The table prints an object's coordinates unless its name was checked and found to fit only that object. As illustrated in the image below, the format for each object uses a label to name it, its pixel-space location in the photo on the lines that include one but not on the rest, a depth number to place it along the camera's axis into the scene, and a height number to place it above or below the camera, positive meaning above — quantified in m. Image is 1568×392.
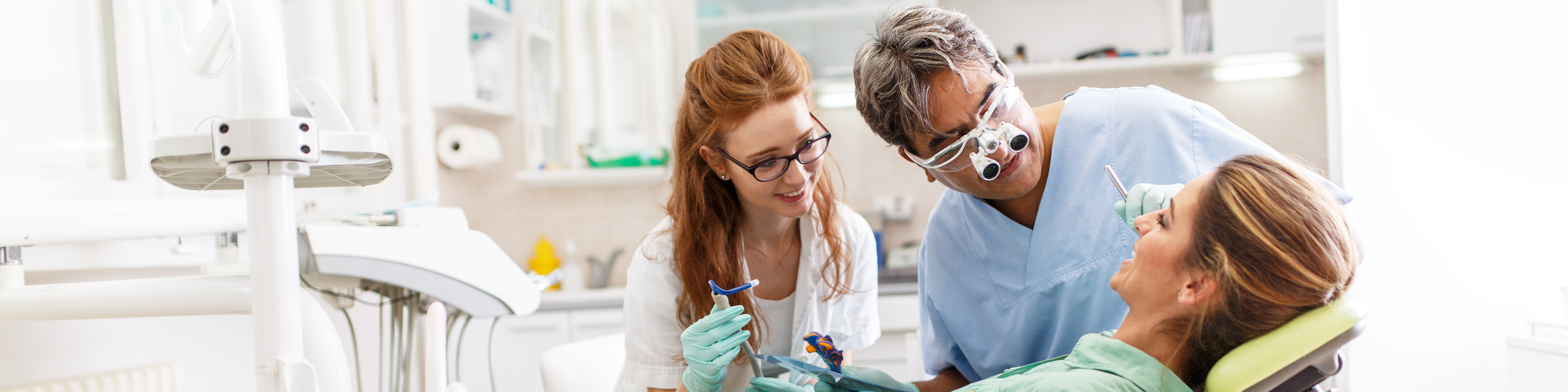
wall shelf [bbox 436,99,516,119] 2.88 +0.26
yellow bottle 3.05 -0.33
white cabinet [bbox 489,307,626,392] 2.66 -0.54
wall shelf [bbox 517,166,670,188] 3.02 -0.02
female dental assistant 1.23 -0.14
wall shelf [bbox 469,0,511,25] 2.90 +0.63
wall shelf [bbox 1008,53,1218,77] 2.66 +0.29
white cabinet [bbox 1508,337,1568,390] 1.71 -0.54
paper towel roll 2.97 +0.12
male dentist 1.06 -0.02
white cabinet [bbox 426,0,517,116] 2.82 +0.45
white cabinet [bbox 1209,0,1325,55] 2.55 +0.38
